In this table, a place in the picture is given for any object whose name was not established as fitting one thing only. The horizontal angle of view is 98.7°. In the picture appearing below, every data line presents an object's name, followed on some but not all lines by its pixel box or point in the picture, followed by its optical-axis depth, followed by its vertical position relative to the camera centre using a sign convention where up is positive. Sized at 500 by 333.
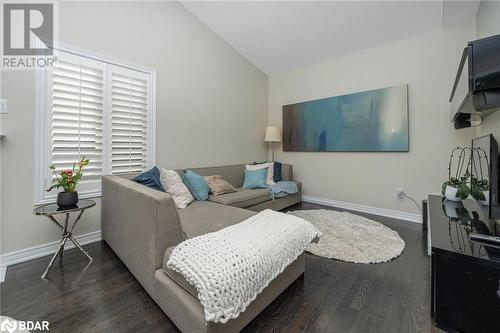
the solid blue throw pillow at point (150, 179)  2.26 -0.14
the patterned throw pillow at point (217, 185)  2.90 -0.27
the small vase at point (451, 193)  2.12 -0.26
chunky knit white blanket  0.94 -0.48
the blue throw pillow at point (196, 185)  2.67 -0.24
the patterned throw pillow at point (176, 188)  2.41 -0.25
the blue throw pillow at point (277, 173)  3.73 -0.11
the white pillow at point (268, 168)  3.65 -0.03
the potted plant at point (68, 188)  1.78 -0.19
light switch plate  1.81 +0.50
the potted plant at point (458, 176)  2.06 -0.10
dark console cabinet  1.05 -0.60
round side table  1.66 -0.36
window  2.05 +0.52
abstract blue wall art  3.04 +0.72
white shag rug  1.99 -0.78
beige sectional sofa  1.11 -0.51
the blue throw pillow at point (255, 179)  3.45 -0.21
